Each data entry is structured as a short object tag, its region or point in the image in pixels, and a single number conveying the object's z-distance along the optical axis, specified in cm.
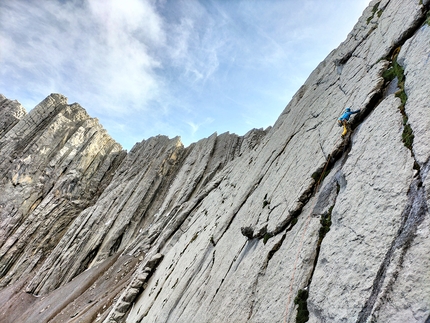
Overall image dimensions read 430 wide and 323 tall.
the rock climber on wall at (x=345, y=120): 1397
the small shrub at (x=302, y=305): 876
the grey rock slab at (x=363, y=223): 754
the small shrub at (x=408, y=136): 902
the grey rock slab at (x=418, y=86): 846
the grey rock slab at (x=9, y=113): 9062
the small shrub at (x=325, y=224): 1059
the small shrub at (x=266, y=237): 1422
